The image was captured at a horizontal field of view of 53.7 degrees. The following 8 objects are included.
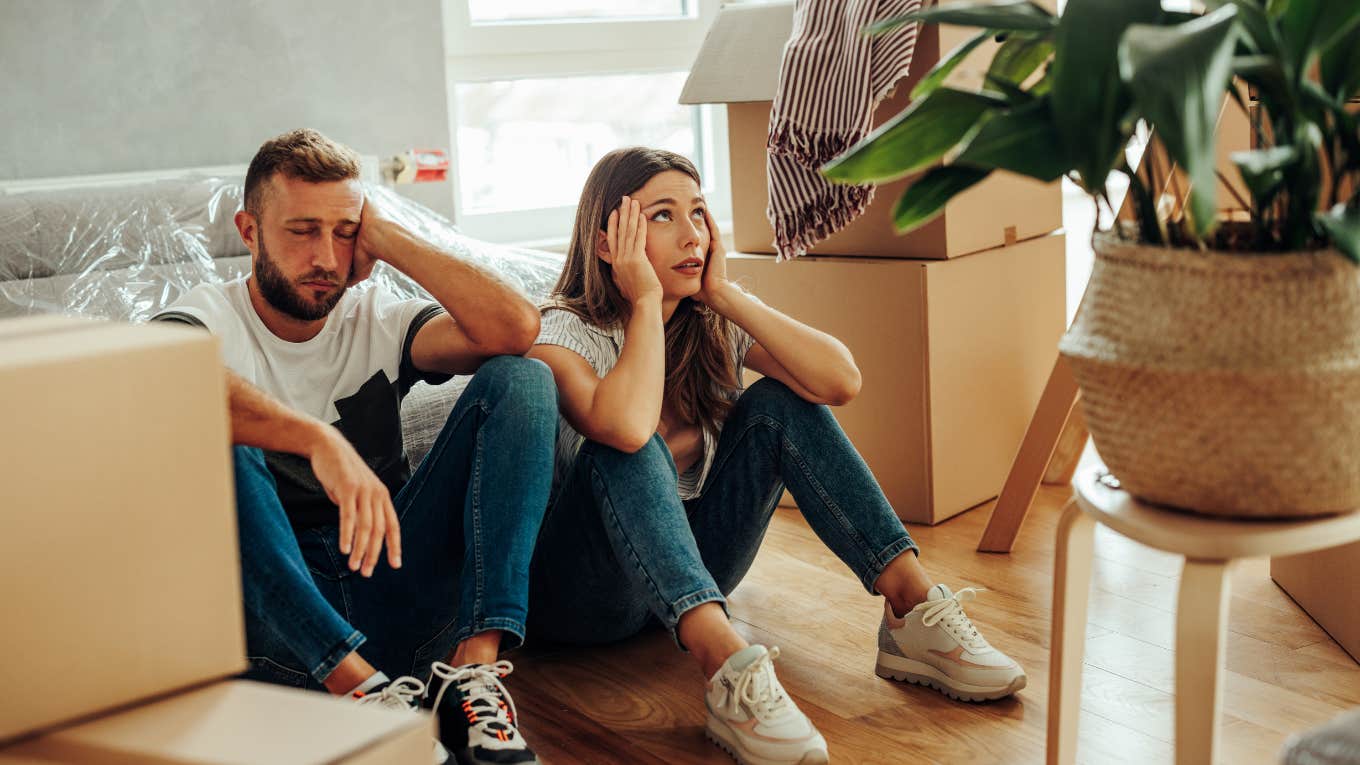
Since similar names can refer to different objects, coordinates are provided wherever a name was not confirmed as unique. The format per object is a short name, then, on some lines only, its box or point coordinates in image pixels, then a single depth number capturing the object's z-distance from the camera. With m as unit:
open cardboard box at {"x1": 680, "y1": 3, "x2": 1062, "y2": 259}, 2.35
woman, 1.58
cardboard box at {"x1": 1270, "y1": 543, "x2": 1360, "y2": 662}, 1.76
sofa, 1.98
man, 1.38
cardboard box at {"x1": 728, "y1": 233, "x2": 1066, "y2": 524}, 2.36
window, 3.16
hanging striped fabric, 2.15
